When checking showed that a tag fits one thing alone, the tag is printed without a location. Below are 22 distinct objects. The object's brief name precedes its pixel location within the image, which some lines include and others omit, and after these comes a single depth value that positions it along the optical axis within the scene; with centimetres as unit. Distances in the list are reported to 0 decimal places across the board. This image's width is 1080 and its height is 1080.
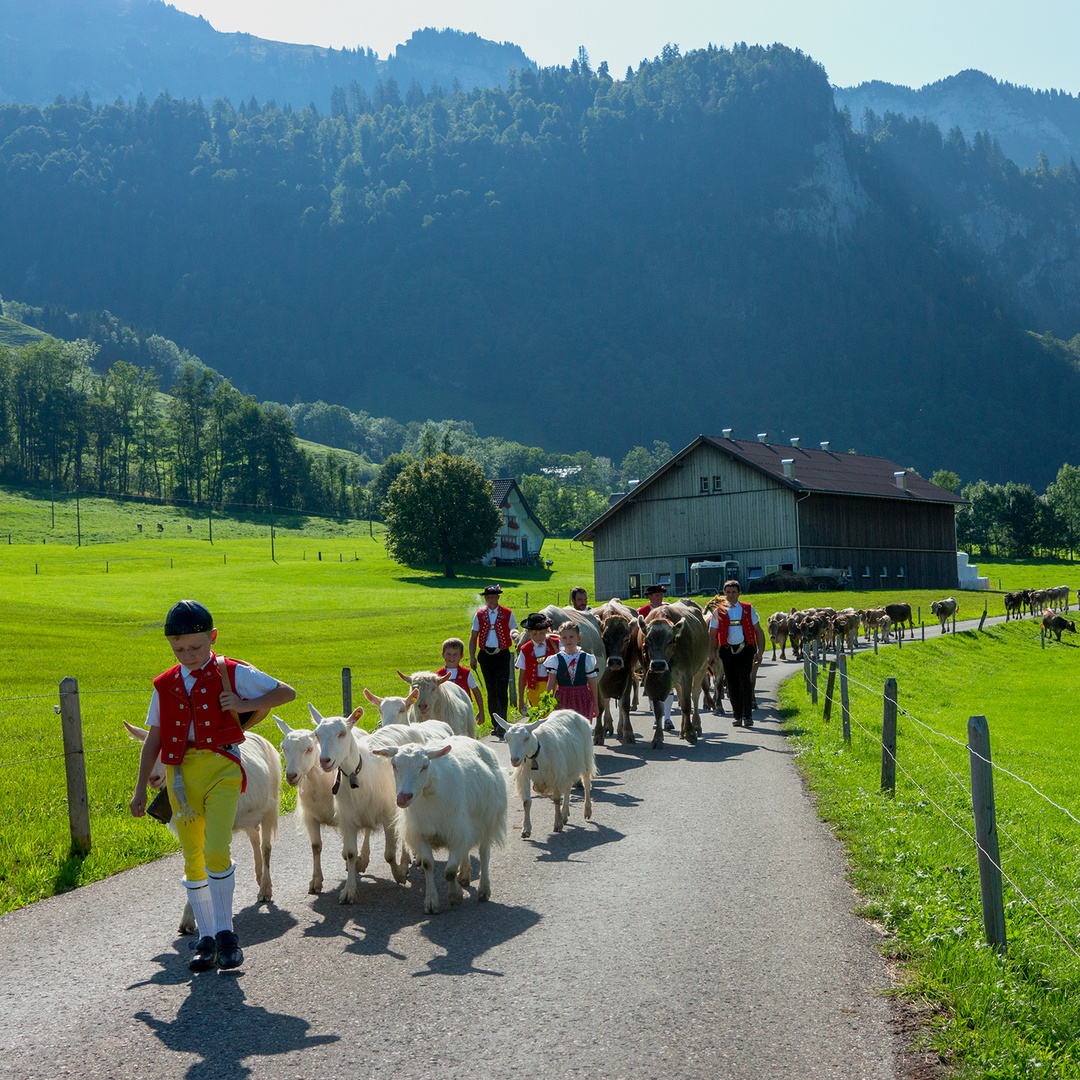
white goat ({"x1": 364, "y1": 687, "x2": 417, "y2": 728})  1012
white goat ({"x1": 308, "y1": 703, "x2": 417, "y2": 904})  779
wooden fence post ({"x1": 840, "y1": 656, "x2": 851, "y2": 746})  1493
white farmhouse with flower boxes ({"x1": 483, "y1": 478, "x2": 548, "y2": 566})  10194
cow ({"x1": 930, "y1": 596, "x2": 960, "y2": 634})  4847
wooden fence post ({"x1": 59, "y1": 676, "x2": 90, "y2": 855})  942
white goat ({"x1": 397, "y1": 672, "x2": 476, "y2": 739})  1107
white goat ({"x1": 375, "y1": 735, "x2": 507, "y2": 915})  760
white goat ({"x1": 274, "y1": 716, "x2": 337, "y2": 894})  817
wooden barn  5969
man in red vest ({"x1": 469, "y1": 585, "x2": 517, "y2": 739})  1497
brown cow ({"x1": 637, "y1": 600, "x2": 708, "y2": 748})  1562
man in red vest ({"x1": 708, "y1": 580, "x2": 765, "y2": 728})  1809
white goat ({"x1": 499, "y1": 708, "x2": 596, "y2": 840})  985
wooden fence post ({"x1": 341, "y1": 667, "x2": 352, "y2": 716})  1577
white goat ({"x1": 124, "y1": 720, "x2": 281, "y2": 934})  784
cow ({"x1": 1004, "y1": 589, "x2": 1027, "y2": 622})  5519
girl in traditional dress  1259
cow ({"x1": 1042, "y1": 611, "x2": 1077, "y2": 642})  4634
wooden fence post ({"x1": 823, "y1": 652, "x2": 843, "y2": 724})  1741
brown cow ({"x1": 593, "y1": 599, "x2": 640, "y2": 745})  1616
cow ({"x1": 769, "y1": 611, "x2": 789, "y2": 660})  3600
